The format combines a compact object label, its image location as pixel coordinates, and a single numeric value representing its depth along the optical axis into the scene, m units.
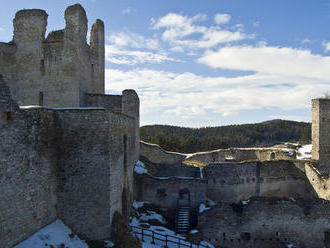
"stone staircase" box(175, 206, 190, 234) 18.20
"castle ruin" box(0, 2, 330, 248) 11.24
